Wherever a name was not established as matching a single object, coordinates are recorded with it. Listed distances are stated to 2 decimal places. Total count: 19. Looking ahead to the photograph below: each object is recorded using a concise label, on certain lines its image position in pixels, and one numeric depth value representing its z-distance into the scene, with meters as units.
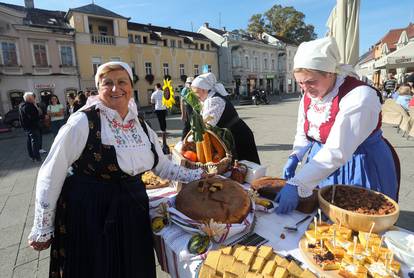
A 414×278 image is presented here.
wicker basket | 2.02
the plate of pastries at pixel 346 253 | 1.01
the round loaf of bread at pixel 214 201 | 1.38
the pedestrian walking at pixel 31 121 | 6.46
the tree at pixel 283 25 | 44.81
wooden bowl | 1.21
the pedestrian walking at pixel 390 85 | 12.21
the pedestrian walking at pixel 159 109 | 8.73
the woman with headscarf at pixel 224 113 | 2.83
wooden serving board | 1.03
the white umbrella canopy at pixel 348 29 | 3.12
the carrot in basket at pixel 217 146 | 2.23
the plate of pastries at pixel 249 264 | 1.01
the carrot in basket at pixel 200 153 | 2.20
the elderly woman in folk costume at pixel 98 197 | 1.53
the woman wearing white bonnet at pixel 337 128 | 1.46
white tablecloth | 1.27
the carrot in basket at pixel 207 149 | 2.18
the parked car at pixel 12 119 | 14.93
